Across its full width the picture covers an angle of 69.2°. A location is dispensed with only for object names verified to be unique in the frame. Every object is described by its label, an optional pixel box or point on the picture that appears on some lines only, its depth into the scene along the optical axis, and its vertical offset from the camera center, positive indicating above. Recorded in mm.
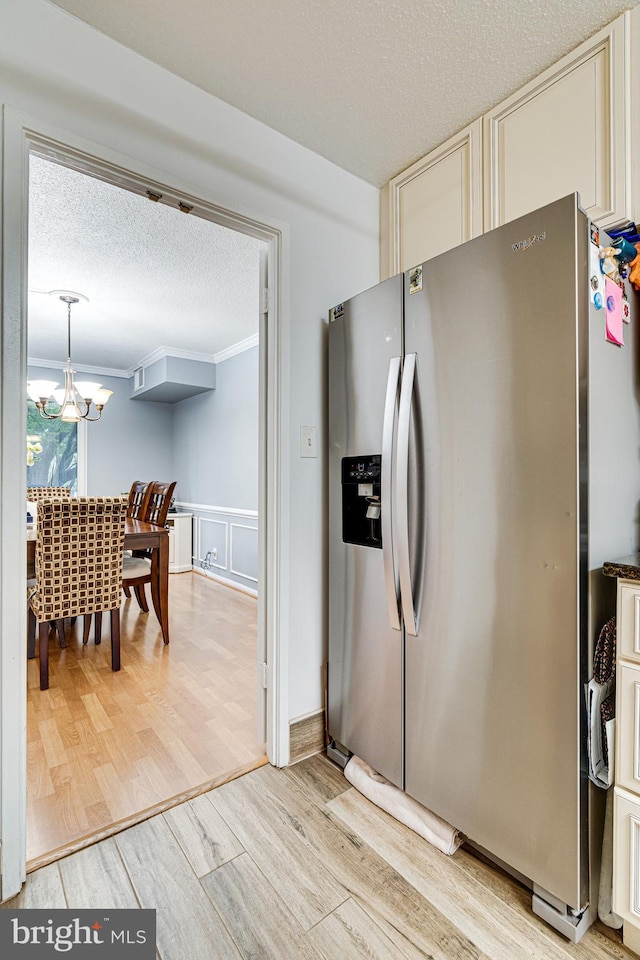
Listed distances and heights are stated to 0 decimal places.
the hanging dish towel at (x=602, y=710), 1102 -553
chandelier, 3473 +692
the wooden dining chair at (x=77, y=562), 2475 -451
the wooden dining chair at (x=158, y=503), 3582 -181
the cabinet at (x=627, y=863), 1054 -877
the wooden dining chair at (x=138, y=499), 4274 -174
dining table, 3143 -528
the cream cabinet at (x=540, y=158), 1321 +1091
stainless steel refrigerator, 1094 -133
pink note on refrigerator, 1198 +446
